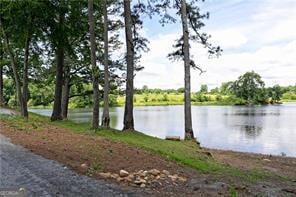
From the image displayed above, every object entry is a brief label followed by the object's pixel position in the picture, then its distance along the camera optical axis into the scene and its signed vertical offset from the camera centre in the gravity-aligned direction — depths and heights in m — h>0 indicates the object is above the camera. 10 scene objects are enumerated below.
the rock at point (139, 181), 4.68 -1.73
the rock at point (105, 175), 4.83 -1.63
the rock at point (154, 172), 5.17 -1.69
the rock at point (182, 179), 5.12 -1.84
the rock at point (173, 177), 5.10 -1.80
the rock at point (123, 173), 4.96 -1.64
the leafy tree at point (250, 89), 72.56 +2.75
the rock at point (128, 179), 4.77 -1.70
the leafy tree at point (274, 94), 77.60 +1.10
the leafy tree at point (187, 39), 11.82 +3.21
